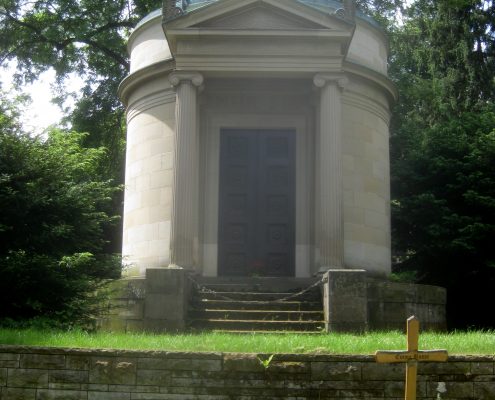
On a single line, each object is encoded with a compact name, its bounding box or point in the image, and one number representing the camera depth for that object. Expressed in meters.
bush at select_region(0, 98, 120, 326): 11.34
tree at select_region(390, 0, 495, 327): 17.88
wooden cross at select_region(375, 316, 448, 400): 6.63
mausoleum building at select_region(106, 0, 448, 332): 14.72
